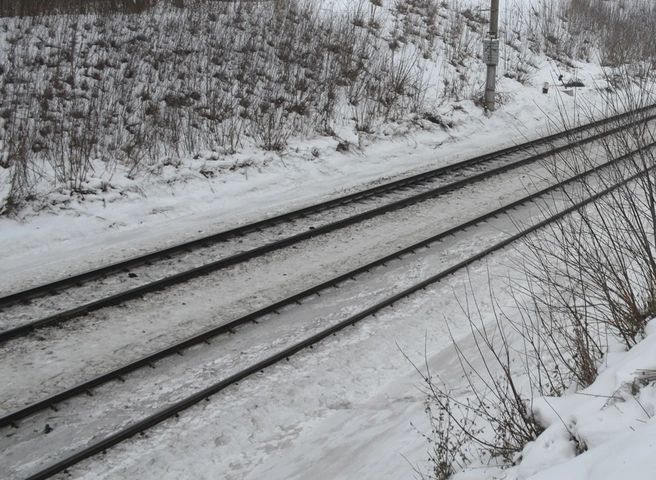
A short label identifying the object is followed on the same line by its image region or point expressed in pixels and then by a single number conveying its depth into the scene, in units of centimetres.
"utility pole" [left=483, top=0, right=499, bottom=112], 1712
